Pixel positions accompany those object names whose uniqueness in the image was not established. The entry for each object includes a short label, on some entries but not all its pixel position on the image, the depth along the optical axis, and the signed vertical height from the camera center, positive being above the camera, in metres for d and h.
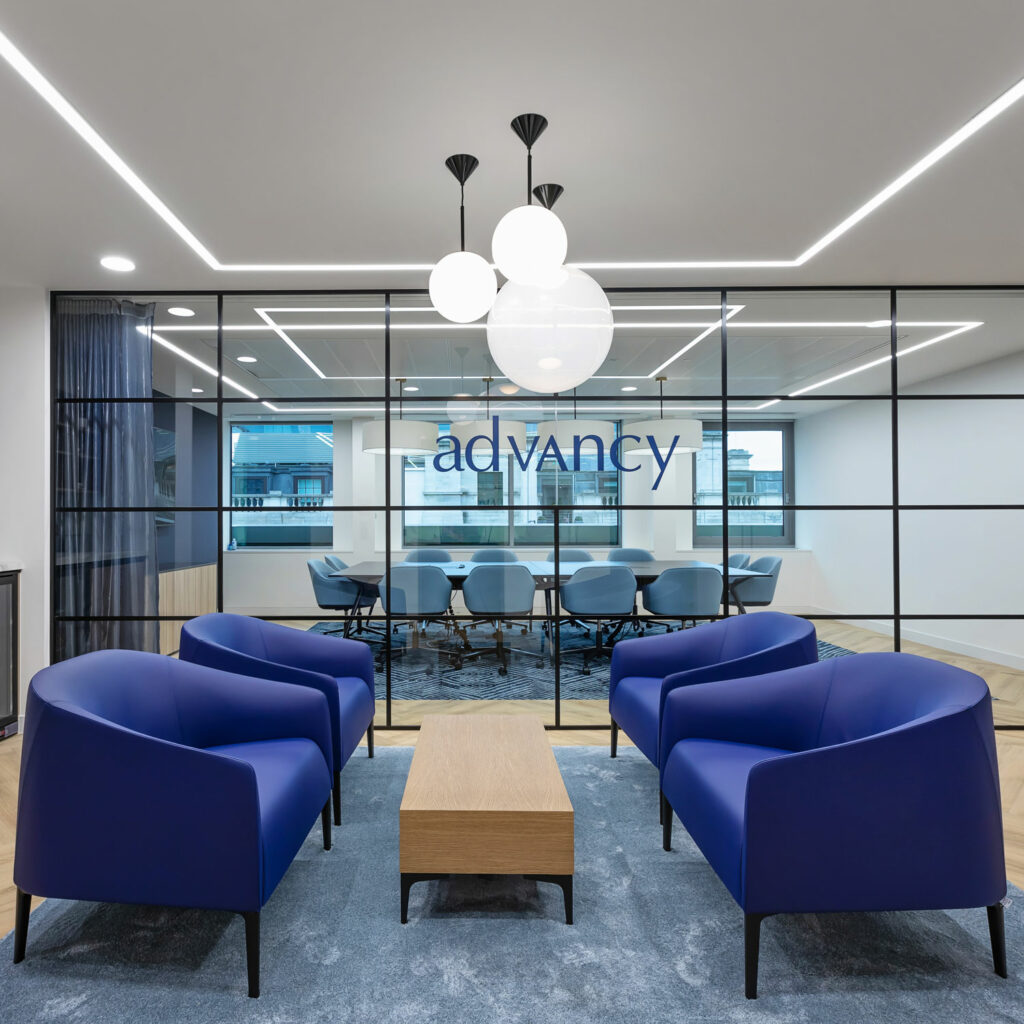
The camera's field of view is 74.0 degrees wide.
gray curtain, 4.08 +0.21
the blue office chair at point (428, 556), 4.15 -0.29
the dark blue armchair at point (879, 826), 1.74 -0.81
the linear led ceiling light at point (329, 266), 2.20 +1.36
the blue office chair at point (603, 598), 4.16 -0.55
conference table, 4.14 -0.39
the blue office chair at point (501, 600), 4.20 -0.56
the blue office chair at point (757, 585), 4.13 -0.46
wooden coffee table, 2.01 -0.96
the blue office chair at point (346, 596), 4.14 -0.53
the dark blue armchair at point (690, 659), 2.81 -0.69
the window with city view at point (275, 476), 4.15 +0.20
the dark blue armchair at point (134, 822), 1.76 -0.82
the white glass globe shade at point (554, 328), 2.15 +0.58
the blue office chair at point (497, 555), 4.18 -0.28
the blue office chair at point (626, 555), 4.16 -0.28
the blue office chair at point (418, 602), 4.16 -0.57
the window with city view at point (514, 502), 4.12 +0.04
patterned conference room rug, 4.16 -1.01
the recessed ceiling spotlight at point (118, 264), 3.56 +1.30
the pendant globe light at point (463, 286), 2.28 +0.75
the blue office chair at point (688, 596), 4.14 -0.53
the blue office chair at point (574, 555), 4.15 -0.28
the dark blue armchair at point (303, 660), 2.76 -0.69
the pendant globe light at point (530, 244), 1.93 +0.76
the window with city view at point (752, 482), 4.12 +0.17
